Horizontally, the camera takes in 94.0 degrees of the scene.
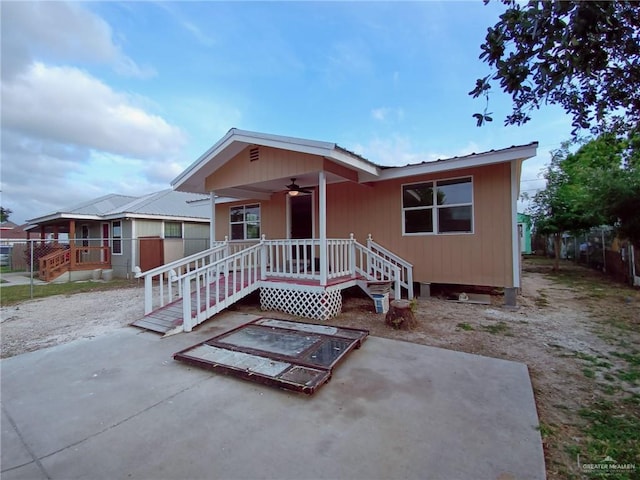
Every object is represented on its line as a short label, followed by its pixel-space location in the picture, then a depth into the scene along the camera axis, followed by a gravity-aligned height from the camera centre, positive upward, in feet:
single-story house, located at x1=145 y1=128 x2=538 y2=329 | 19.93 +2.15
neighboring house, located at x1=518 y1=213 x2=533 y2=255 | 57.91 +0.87
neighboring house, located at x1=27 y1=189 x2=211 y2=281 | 43.65 +1.47
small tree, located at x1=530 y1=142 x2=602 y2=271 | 39.41 +4.45
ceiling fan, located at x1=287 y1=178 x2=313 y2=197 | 23.47 +4.11
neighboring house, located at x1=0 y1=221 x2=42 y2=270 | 63.52 -3.63
